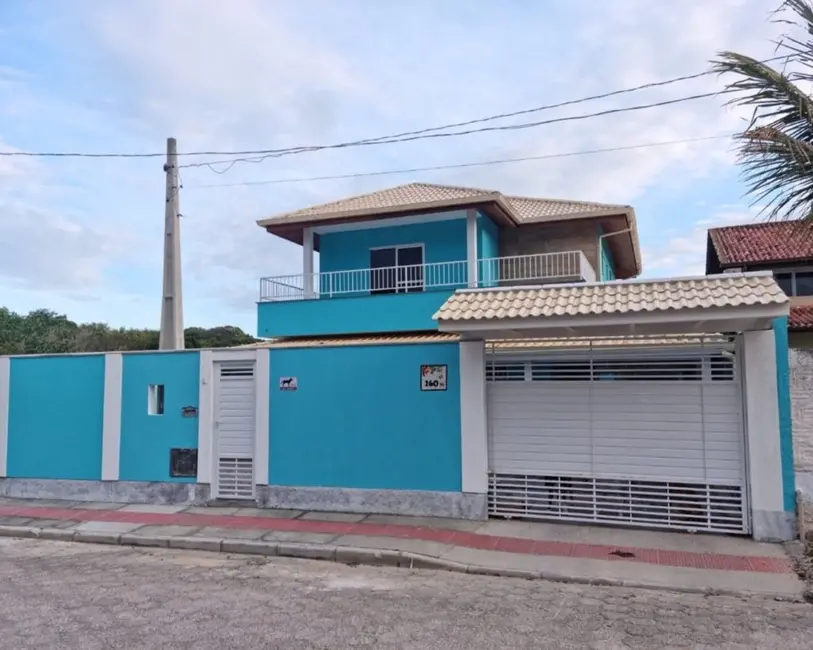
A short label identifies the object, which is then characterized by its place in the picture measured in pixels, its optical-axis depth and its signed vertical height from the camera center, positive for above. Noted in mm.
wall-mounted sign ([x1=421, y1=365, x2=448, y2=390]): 9805 +355
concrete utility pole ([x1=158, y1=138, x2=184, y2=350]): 16062 +3318
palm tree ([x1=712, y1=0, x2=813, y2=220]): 6059 +2525
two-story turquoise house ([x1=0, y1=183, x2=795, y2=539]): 8352 -235
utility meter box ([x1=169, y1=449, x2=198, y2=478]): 10977 -1018
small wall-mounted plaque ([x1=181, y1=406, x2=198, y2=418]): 11094 -150
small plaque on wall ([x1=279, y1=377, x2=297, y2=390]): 10625 +300
